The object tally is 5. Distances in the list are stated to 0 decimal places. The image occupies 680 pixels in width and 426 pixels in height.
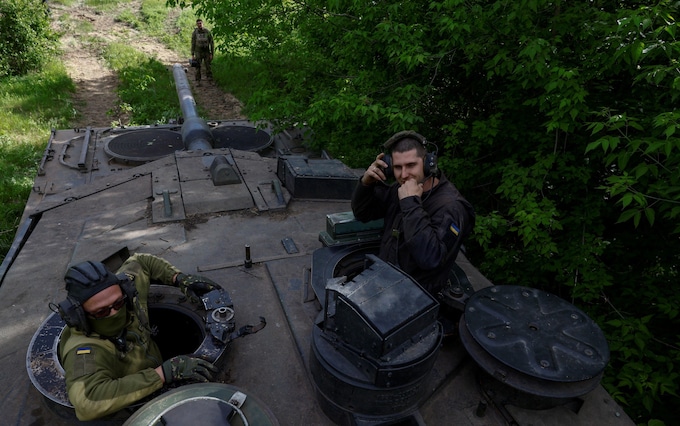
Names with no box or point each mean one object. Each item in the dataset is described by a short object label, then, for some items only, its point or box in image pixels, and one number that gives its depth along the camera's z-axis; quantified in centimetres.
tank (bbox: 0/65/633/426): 262
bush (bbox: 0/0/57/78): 1534
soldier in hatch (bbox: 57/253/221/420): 257
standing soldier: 1689
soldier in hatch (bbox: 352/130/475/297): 306
